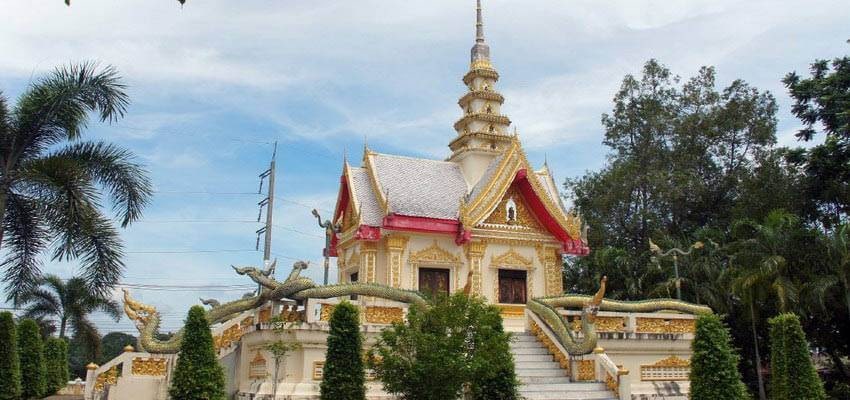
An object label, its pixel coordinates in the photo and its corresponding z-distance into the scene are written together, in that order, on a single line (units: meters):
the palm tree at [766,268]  21.61
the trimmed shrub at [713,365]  12.81
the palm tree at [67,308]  32.44
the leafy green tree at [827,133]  26.31
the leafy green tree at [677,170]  31.77
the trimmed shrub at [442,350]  11.66
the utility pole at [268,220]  25.54
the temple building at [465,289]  15.01
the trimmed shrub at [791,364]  13.68
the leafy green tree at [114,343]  49.50
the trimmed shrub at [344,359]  12.53
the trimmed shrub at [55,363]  25.64
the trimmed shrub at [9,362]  17.52
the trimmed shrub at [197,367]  12.24
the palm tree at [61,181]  13.73
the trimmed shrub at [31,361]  21.45
